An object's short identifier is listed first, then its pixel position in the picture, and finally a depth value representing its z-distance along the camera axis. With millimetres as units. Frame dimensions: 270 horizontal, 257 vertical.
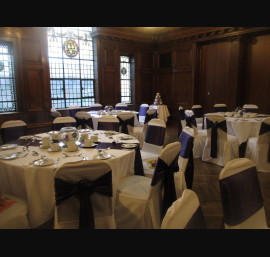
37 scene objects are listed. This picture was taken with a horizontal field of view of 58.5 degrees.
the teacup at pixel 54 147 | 2561
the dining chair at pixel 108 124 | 4188
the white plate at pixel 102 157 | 2320
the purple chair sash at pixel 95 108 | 7534
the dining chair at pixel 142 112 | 7017
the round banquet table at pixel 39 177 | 2131
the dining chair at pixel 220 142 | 4366
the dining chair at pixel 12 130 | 3613
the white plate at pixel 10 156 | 2334
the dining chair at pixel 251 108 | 6383
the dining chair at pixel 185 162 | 2635
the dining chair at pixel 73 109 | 7016
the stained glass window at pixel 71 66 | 7684
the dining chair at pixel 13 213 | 1914
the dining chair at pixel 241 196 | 1556
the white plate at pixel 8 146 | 2711
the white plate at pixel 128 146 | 2668
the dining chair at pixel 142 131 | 5320
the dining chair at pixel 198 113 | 6633
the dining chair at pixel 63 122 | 4172
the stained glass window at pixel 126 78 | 9445
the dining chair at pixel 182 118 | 6020
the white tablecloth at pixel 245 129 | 4488
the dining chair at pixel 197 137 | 4984
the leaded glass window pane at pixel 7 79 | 6480
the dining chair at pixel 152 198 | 2156
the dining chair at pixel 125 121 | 4719
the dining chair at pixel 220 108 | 6617
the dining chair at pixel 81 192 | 1757
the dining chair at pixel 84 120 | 4930
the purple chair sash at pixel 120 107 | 7441
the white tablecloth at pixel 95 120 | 5453
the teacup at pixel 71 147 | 2549
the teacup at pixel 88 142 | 2723
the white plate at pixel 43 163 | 2158
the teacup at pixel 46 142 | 2701
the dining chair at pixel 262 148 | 4047
